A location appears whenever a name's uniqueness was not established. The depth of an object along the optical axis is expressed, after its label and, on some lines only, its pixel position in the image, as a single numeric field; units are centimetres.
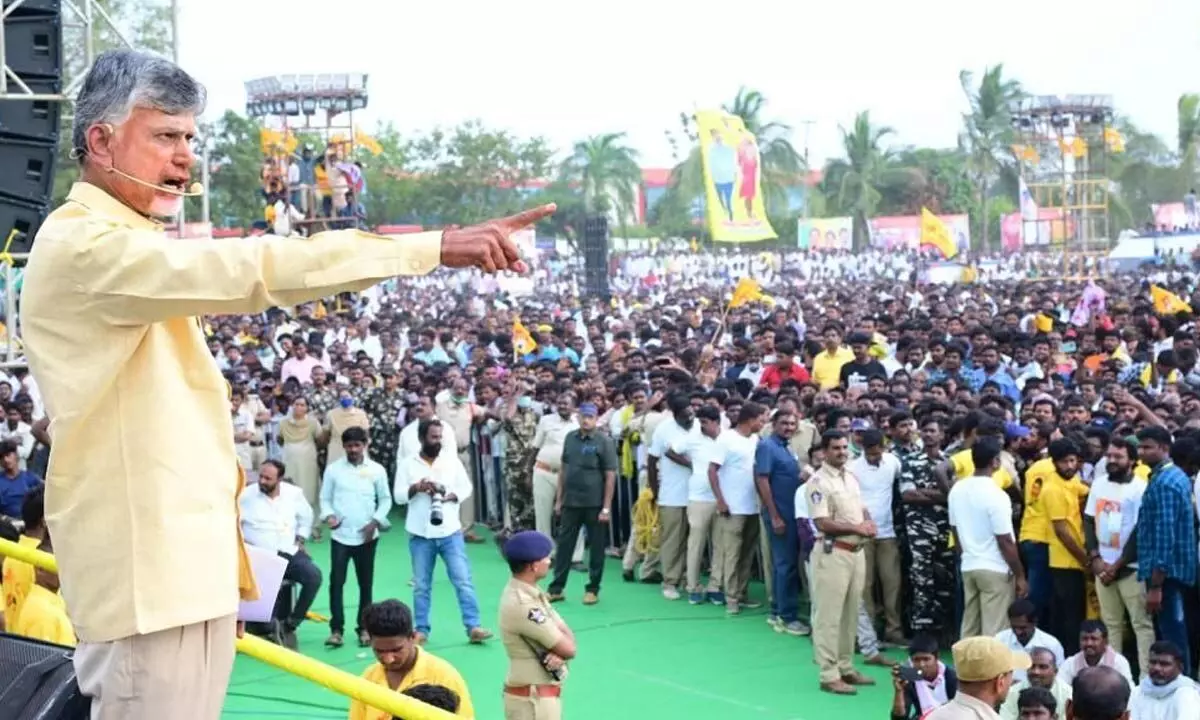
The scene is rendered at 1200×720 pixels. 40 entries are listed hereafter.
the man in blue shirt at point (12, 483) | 995
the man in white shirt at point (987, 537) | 892
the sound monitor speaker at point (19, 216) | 761
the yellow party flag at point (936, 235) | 3044
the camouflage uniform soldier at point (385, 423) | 1494
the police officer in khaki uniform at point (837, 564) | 934
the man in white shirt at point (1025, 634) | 793
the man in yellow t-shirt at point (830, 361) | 1452
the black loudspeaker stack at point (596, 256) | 3122
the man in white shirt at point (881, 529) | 993
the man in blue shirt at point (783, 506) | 1062
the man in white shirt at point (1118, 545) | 848
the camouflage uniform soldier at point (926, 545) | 981
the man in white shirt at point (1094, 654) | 755
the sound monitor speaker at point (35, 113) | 847
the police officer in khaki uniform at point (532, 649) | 668
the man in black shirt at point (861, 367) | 1372
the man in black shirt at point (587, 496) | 1160
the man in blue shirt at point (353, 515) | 1057
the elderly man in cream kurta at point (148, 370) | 194
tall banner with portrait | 2477
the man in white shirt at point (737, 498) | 1109
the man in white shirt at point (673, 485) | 1162
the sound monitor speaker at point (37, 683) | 260
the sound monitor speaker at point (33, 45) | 880
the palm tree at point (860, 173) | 6269
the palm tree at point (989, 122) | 5850
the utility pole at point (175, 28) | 1202
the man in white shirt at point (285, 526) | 991
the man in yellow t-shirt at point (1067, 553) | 889
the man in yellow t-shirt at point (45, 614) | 515
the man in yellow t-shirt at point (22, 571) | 578
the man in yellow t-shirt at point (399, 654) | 590
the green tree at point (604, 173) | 5984
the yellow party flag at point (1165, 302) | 1697
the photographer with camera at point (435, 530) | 1045
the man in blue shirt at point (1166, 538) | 810
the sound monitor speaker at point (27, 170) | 766
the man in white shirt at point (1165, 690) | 715
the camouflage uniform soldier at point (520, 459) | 1350
